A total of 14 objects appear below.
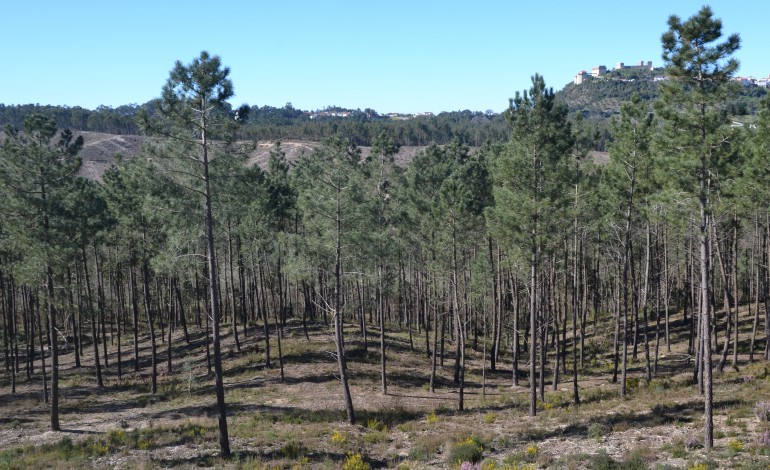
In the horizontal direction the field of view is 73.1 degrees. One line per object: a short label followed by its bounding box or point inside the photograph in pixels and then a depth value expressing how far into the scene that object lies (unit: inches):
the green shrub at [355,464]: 613.5
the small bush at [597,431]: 676.1
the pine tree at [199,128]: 612.4
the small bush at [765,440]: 559.4
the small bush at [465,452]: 625.3
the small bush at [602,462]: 543.1
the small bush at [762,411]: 662.5
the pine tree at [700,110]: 567.2
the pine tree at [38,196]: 761.6
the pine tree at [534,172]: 778.8
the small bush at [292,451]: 673.6
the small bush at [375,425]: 842.1
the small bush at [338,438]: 741.1
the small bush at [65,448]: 674.5
